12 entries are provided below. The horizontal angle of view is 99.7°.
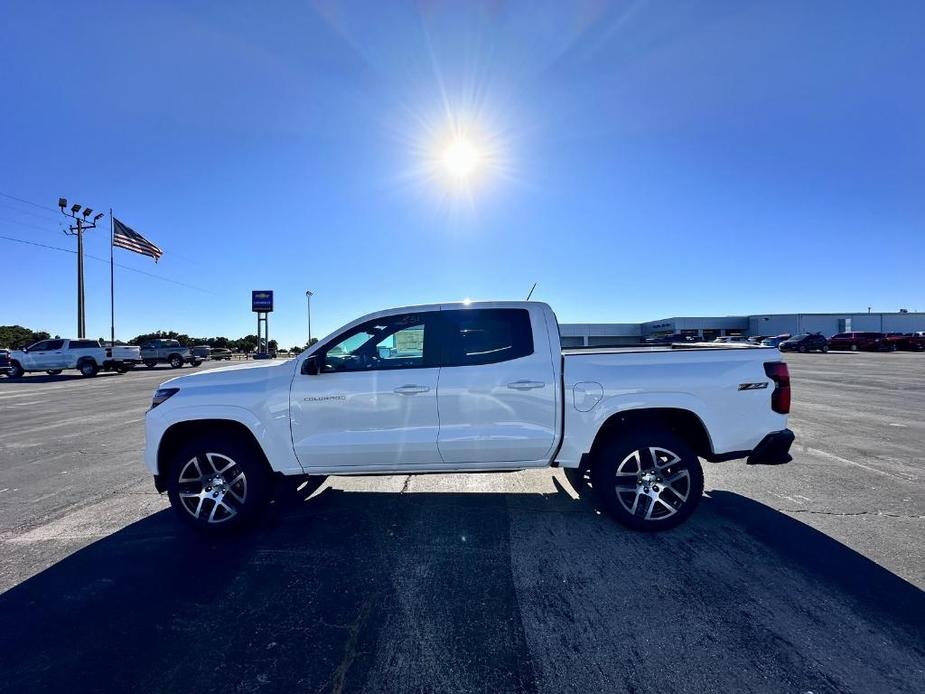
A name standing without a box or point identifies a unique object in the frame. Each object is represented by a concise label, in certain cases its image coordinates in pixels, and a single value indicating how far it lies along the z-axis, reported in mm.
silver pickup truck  30625
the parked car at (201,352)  36125
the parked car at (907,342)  35531
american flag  28350
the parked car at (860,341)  35812
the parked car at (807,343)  33750
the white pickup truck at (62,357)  22188
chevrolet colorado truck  3393
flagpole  35200
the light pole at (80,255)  30859
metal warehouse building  58469
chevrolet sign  48141
